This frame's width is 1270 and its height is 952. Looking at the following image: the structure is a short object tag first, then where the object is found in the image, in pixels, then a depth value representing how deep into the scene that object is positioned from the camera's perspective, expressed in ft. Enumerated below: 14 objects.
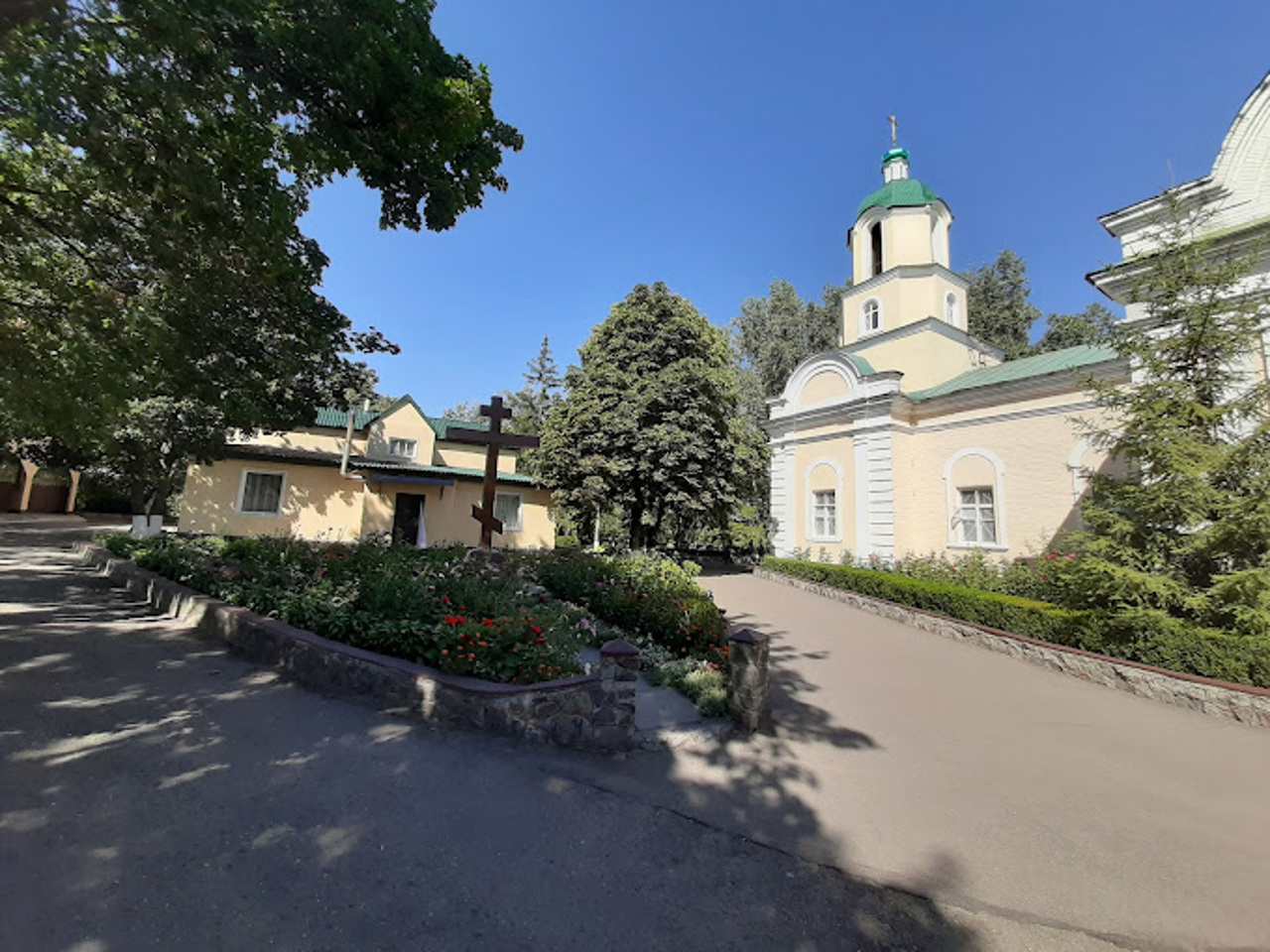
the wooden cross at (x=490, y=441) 33.14
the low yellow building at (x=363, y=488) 60.85
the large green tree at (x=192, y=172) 14.76
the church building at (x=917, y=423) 40.22
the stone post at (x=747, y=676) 16.30
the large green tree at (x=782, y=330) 103.91
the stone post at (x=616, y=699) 14.70
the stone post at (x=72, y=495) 99.20
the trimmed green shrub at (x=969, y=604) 25.46
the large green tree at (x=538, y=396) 135.23
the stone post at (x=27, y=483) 93.09
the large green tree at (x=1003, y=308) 103.24
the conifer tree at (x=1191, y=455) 20.86
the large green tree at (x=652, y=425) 55.52
